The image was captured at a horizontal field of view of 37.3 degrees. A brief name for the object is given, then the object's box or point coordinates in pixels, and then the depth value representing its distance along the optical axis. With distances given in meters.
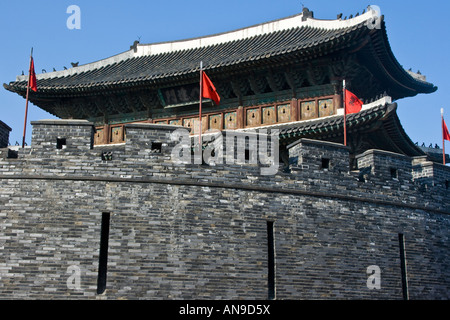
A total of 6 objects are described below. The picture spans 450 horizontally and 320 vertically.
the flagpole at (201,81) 13.03
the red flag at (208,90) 13.39
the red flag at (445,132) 15.16
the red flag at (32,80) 15.55
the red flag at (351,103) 14.65
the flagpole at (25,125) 12.97
